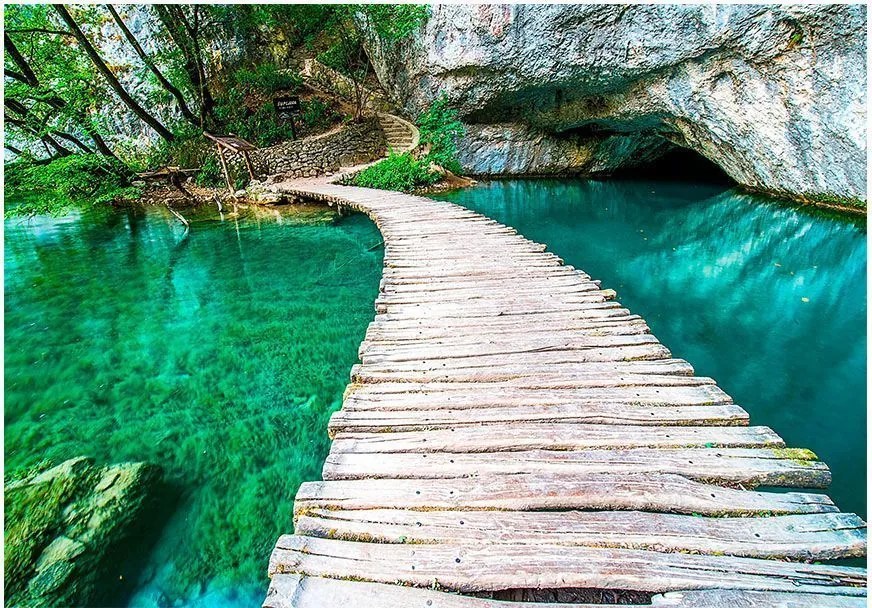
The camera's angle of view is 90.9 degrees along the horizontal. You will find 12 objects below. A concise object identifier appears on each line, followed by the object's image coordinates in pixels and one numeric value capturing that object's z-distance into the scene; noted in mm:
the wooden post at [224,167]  13453
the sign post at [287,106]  16359
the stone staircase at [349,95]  17906
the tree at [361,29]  13648
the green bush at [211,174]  15523
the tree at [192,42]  14773
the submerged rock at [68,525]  2836
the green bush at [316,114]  17078
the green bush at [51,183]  10594
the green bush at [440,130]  16281
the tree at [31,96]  10734
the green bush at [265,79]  16938
